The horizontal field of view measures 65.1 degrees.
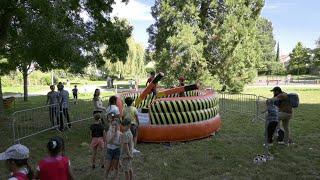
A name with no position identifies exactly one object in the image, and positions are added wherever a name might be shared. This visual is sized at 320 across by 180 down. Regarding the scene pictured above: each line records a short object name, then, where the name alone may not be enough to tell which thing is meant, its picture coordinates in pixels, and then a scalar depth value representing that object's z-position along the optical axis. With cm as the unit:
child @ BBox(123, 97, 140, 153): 620
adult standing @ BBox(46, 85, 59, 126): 864
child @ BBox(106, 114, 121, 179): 459
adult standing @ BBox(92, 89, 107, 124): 768
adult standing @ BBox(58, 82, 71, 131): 869
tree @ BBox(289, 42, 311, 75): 4685
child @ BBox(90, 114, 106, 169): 536
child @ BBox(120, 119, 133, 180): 457
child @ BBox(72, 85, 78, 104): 1663
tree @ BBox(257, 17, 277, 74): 4746
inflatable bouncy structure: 721
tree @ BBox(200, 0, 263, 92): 2076
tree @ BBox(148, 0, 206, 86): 2042
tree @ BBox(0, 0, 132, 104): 712
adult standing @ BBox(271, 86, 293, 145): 693
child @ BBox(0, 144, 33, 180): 254
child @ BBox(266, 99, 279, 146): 638
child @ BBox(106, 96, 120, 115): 571
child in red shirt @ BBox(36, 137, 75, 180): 294
